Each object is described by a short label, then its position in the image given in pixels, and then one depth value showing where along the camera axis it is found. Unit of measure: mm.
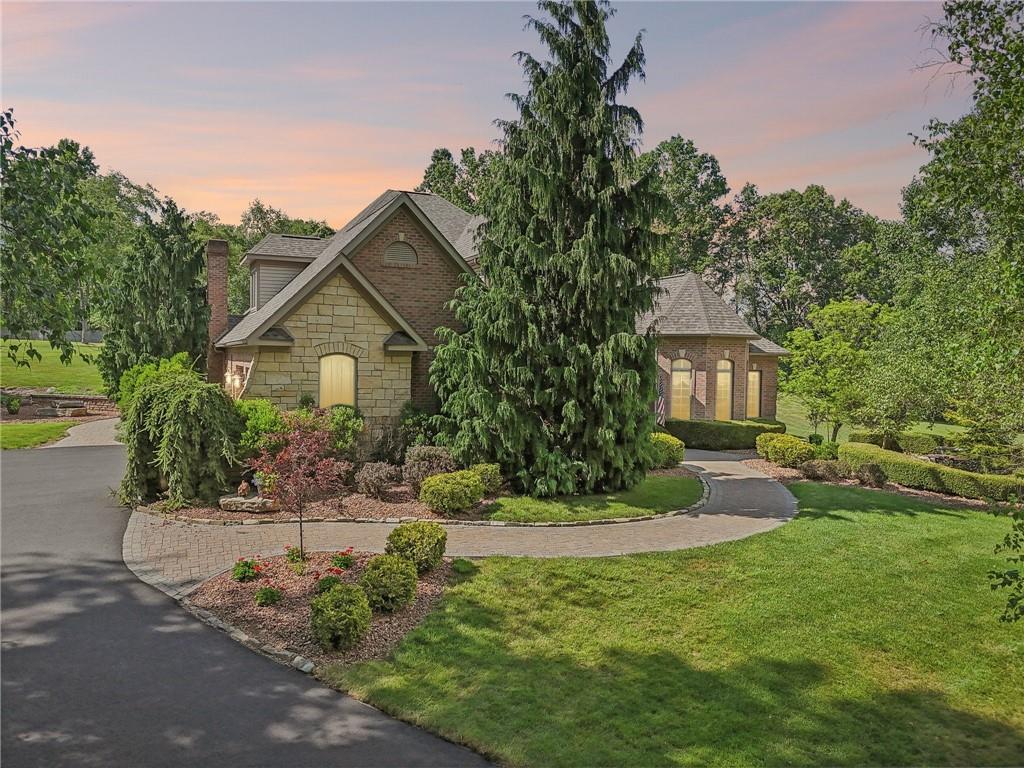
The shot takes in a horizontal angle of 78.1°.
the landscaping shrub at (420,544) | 11844
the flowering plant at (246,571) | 11281
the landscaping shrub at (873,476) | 22219
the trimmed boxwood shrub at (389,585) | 10320
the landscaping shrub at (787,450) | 24781
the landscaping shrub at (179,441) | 16266
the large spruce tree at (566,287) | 16984
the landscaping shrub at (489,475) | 17250
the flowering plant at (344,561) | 11797
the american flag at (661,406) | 31938
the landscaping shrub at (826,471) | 23250
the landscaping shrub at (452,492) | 15922
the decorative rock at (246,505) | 16281
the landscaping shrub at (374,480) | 17422
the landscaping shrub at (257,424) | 17264
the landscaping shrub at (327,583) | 10461
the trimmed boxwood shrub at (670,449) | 24234
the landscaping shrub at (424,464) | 18078
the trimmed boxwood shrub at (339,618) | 9102
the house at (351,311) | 19156
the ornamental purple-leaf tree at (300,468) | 12344
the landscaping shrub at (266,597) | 10414
